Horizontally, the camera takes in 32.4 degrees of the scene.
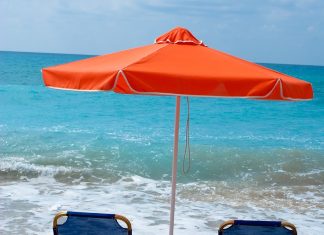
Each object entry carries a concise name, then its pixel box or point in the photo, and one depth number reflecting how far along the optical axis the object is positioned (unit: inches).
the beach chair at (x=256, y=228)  160.6
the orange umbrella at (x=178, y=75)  130.8
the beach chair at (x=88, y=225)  162.1
